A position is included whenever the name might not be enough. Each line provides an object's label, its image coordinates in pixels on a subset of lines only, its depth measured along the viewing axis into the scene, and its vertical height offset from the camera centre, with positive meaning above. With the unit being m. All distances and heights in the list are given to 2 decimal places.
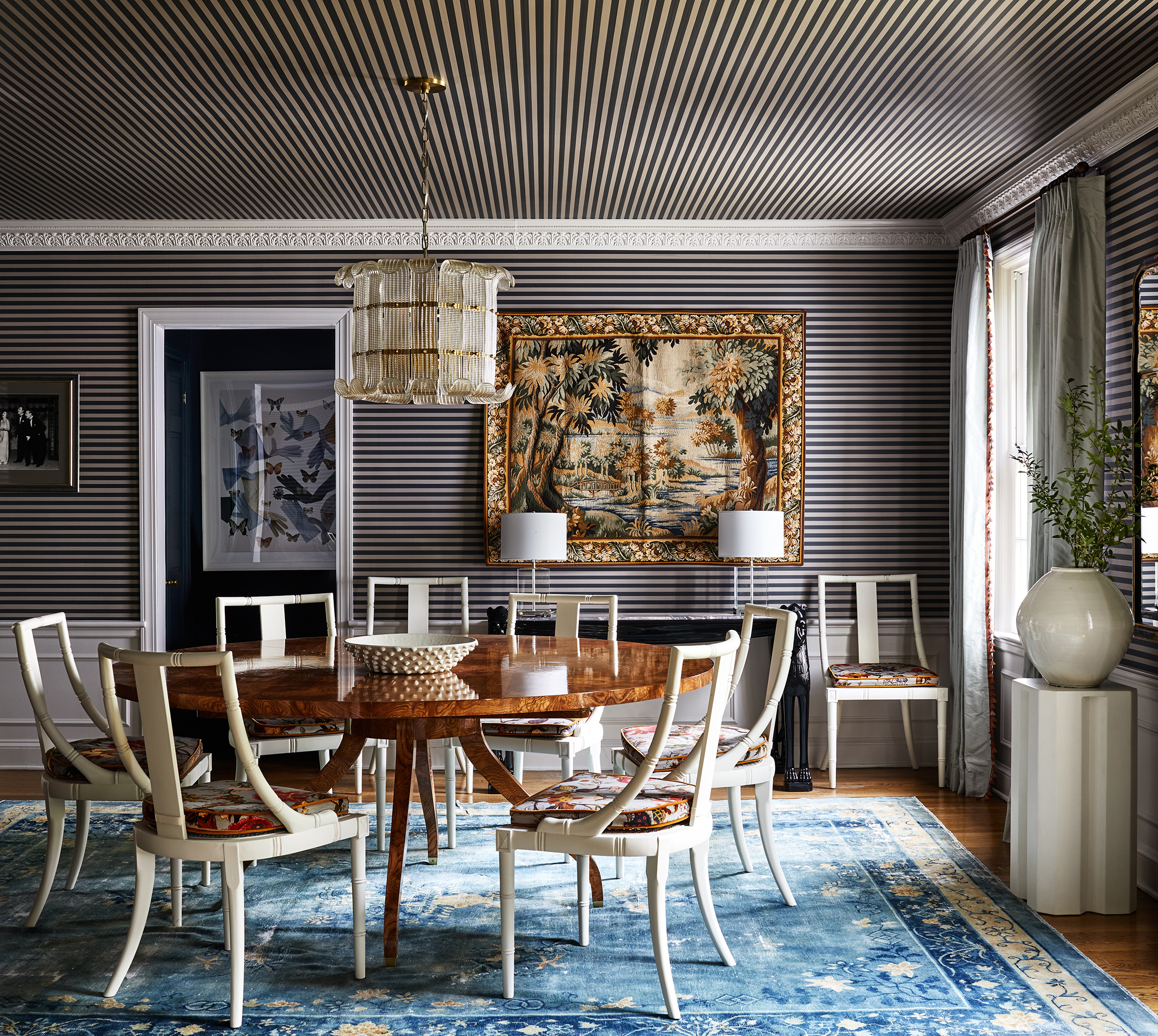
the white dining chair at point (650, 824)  2.66 -0.86
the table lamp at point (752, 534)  5.08 -0.13
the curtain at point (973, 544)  4.90 -0.17
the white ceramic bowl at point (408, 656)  3.07 -0.45
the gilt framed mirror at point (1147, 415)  3.65 +0.34
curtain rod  4.02 +1.35
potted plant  3.35 -0.25
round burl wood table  2.67 -0.51
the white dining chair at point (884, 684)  5.02 -0.87
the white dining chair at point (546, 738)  3.79 -0.87
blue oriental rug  2.65 -1.34
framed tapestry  5.51 +0.49
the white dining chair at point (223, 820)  2.57 -0.84
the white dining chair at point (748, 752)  3.31 -0.82
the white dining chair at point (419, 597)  5.12 -0.45
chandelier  3.34 +0.60
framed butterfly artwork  6.14 +0.24
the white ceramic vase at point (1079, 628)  3.34 -0.40
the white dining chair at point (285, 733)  3.87 -0.87
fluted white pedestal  3.36 -0.97
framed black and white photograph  5.47 +0.41
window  5.00 +0.36
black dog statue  5.00 -1.04
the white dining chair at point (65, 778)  3.18 -0.87
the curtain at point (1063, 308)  3.93 +0.79
